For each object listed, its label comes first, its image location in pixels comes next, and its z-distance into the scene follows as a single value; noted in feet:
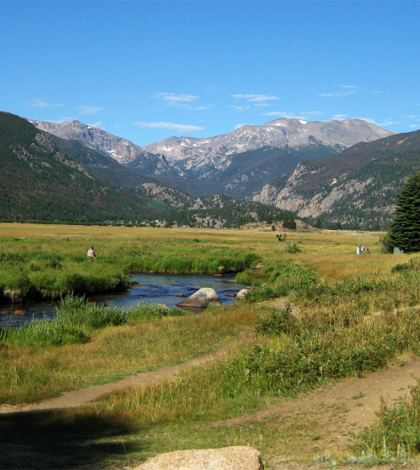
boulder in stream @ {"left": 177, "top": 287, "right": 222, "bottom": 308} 109.29
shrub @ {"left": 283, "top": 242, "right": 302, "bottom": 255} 248.85
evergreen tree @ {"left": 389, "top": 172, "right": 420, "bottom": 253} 190.70
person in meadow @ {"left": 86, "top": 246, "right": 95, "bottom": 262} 161.27
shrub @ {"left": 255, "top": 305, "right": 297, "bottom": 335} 55.05
